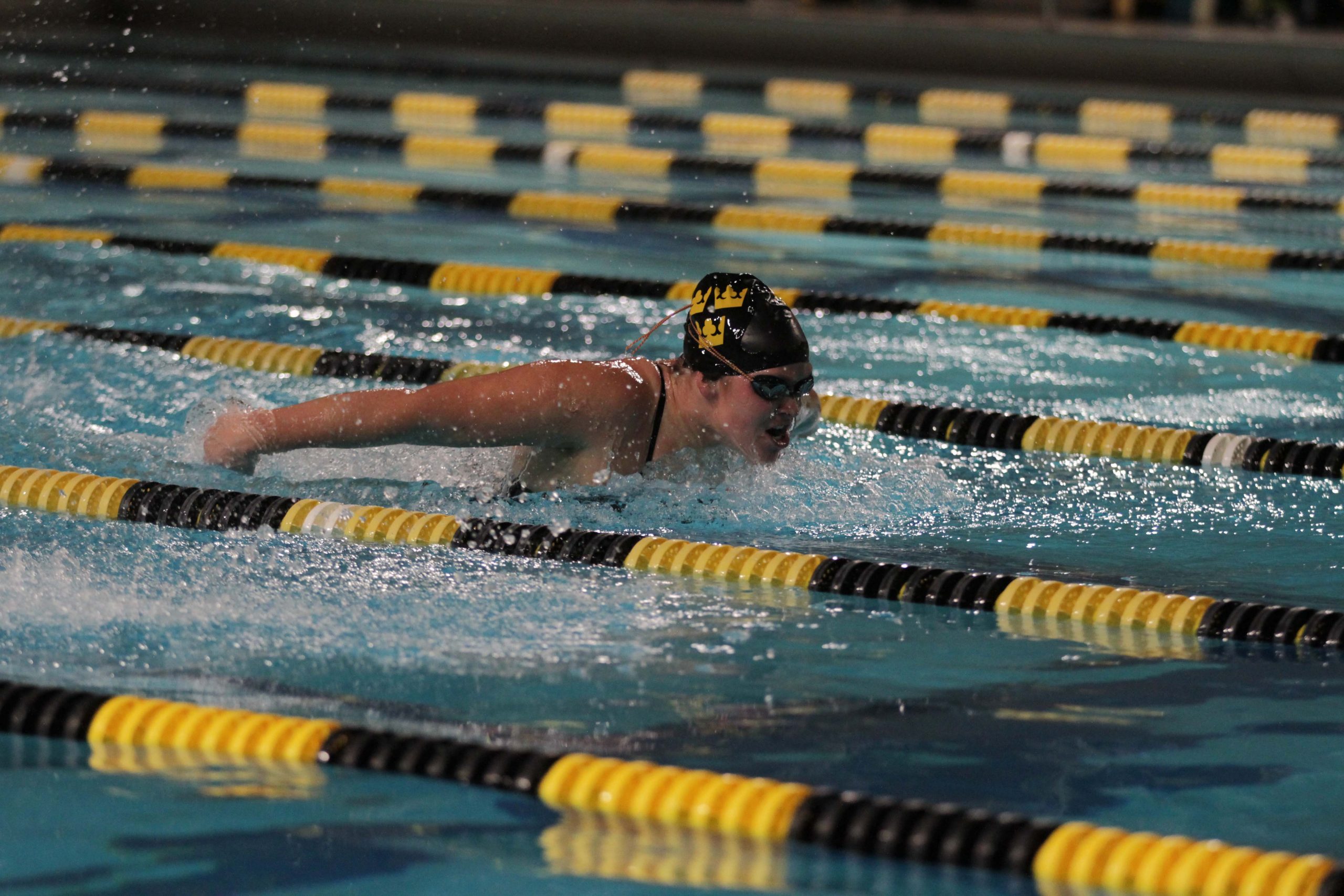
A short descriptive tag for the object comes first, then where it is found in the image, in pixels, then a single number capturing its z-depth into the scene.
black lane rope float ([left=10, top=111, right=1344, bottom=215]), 16.67
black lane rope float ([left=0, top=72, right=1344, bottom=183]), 18.78
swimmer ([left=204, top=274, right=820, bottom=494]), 7.26
